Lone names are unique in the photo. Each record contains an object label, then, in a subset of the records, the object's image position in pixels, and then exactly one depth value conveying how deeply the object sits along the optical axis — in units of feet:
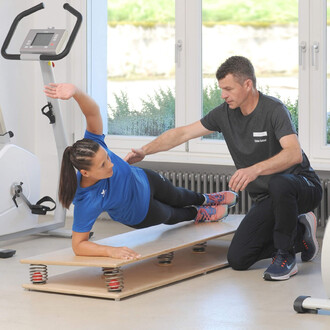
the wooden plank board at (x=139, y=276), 19.57
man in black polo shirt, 20.96
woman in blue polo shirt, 19.41
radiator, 26.66
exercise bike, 25.37
